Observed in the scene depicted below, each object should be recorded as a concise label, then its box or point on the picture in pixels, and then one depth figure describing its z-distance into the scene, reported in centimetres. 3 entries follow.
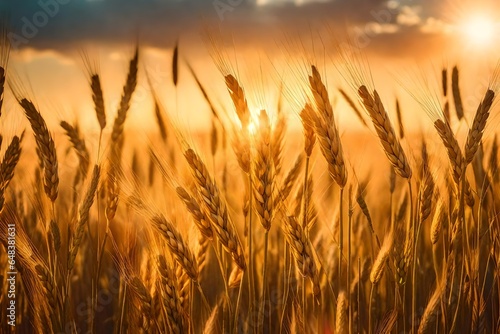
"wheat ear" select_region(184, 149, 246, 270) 55
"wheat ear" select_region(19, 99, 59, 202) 62
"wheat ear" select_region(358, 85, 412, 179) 59
